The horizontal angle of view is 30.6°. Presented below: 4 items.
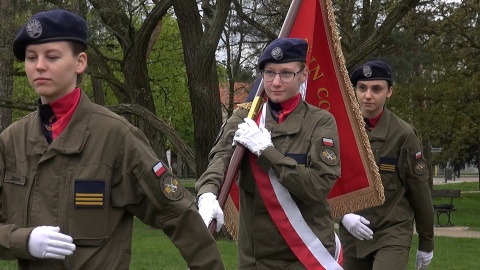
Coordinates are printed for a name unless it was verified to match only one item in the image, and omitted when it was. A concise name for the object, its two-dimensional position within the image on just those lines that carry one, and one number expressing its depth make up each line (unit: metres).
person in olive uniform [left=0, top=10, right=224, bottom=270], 3.08
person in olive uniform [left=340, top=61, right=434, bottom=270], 6.55
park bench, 21.75
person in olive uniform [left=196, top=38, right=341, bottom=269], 4.79
